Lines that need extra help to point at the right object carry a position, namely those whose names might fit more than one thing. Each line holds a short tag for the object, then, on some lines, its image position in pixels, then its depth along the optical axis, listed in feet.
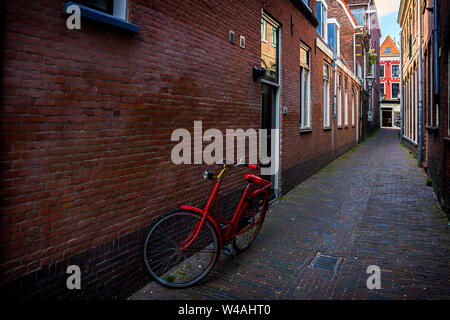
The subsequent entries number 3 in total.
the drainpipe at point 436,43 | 24.59
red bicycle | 10.99
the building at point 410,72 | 46.88
